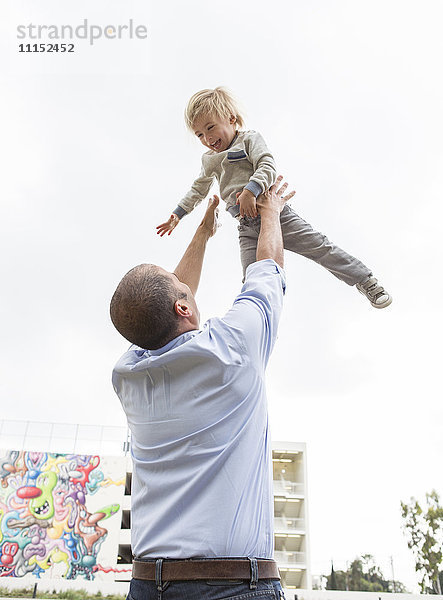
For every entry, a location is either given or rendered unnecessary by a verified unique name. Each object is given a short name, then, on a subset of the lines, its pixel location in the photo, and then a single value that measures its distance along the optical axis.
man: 1.12
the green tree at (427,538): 21.19
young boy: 2.06
